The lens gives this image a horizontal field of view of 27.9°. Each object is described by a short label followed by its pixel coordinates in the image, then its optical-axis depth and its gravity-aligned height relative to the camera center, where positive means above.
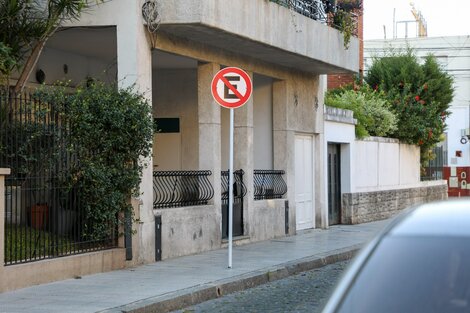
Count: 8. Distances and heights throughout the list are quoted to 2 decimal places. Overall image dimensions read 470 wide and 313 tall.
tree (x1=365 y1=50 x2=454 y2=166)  29.72 +2.97
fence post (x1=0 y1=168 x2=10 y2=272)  11.56 -0.35
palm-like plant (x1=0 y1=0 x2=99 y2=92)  13.62 +2.35
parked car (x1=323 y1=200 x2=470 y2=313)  3.96 -0.39
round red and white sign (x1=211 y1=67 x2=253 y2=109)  14.71 +1.48
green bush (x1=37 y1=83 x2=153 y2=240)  13.42 +0.57
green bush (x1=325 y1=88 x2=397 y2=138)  27.03 +2.06
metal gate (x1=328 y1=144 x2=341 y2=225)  24.23 -0.07
